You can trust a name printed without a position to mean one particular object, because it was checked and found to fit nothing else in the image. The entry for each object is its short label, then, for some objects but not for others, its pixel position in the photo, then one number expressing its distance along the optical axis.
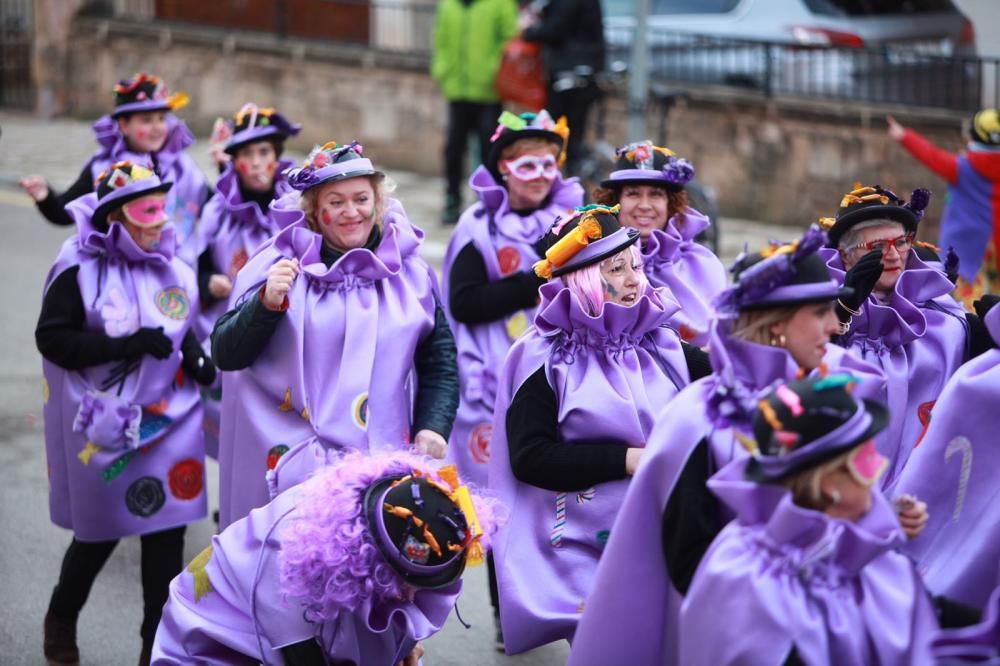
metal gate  20.53
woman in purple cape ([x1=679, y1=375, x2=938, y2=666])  3.35
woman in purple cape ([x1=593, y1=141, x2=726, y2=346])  6.22
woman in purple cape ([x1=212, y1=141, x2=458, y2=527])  5.12
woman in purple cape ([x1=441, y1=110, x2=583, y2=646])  6.58
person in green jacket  13.73
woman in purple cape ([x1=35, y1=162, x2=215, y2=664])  5.97
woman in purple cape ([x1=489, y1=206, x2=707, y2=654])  4.66
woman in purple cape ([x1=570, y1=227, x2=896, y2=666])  3.73
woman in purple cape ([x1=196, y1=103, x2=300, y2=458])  7.71
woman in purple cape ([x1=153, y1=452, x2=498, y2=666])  3.89
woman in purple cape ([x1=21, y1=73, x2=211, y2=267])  8.67
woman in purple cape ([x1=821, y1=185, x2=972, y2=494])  5.29
